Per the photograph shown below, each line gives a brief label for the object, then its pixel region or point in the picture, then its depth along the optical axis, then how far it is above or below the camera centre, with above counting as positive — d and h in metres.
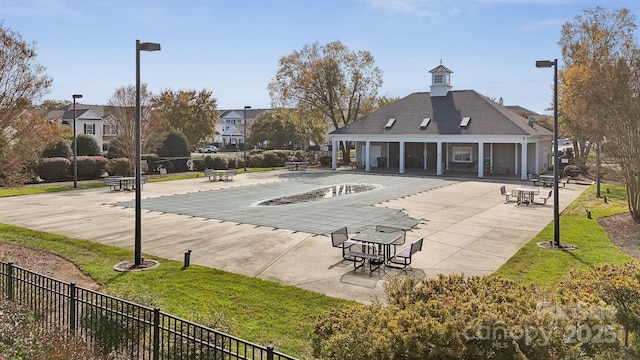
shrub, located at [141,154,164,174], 40.72 +0.00
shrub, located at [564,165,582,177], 36.69 -0.47
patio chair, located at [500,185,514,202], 24.08 -1.59
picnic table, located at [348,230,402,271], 11.89 -2.26
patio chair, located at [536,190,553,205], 23.09 -1.75
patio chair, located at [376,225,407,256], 12.59 -2.04
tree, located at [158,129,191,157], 43.19 +1.49
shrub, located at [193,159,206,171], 44.56 -0.26
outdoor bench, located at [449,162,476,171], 41.50 -0.21
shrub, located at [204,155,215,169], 44.47 -0.07
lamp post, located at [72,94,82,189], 28.91 -0.03
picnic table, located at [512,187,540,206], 23.09 -1.58
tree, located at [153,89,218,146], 63.56 +6.90
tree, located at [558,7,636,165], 39.81 +10.29
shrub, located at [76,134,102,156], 41.59 +1.47
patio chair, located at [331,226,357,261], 12.84 -2.19
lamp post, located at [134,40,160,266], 11.93 -0.03
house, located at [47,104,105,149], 64.94 +5.74
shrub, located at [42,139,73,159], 37.22 +0.85
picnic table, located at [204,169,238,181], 35.03 -0.88
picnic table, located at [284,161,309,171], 44.59 -0.22
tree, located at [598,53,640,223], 17.42 +1.84
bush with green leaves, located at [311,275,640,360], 4.65 -1.73
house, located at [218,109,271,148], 115.38 +9.46
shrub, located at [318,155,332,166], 50.93 +0.31
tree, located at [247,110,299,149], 77.06 +5.00
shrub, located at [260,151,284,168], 49.32 +0.28
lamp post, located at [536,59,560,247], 14.12 +1.79
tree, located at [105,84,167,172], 38.50 +3.38
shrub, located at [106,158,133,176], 36.38 -0.40
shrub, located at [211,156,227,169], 44.31 -0.06
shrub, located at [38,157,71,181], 33.81 -0.48
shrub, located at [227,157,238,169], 45.50 -0.06
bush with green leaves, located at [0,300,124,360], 6.10 -2.49
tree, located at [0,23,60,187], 15.91 +1.98
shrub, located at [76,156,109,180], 36.00 -0.33
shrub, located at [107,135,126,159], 40.21 +1.30
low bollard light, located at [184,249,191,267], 11.96 -2.46
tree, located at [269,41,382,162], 49.16 +8.84
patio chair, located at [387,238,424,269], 12.00 -2.38
